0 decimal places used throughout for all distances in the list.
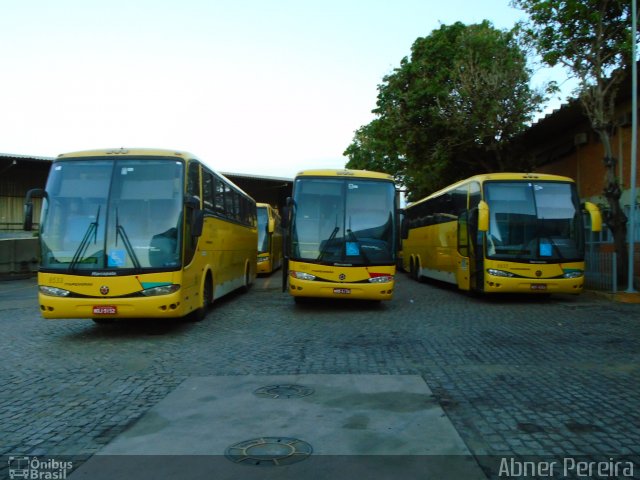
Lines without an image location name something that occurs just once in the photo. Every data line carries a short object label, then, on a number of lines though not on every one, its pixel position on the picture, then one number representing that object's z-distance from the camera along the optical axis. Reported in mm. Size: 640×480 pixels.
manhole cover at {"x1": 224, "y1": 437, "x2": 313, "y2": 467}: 4098
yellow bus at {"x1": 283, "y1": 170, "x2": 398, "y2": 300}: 12430
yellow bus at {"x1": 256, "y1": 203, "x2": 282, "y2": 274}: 25734
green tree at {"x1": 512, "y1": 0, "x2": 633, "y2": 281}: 15625
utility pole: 13867
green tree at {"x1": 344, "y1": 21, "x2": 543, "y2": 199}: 21641
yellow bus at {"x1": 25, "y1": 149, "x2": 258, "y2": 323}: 9062
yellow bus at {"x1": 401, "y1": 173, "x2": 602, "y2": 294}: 13852
